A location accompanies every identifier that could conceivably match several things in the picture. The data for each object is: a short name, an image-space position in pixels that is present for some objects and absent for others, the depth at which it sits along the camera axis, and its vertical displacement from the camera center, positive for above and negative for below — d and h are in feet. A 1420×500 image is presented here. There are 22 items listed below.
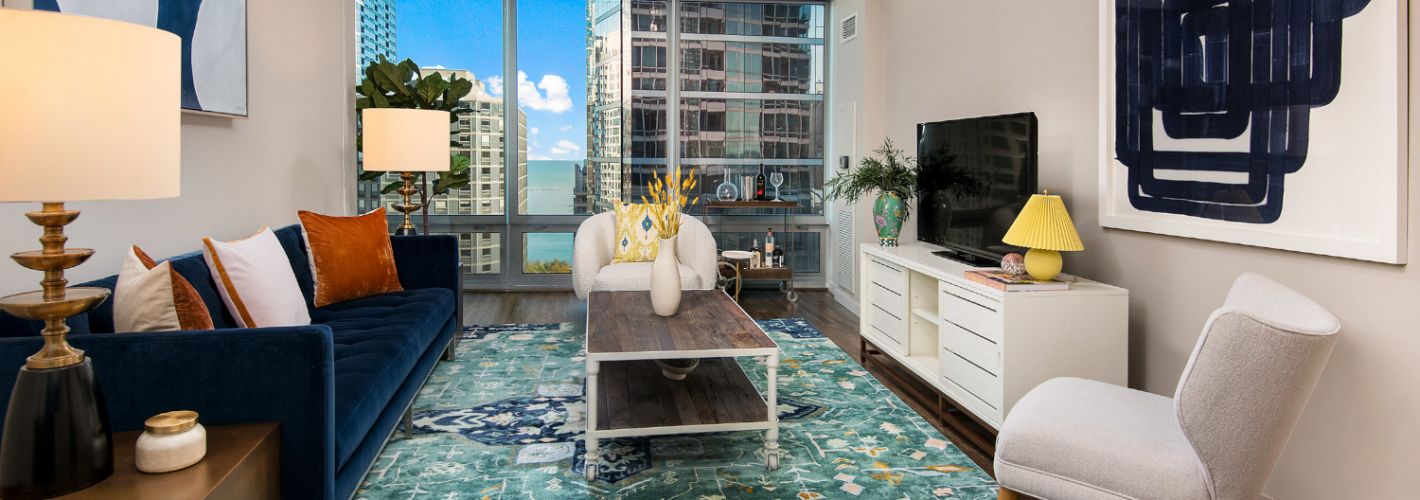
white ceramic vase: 11.35 -0.67
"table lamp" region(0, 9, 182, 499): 4.42 +0.41
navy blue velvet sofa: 6.01 -1.11
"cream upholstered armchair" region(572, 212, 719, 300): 16.47 -0.54
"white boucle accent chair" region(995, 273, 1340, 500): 5.68 -1.51
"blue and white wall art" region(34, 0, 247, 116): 9.18 +2.32
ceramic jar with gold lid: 5.32 -1.35
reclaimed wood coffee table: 9.12 -1.85
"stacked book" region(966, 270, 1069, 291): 9.61 -0.57
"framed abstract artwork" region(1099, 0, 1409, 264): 6.88 +1.08
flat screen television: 11.22 +0.77
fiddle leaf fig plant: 17.22 +2.99
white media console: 9.61 -1.24
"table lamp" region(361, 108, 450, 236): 14.43 +1.62
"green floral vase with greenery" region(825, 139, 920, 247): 14.48 +0.80
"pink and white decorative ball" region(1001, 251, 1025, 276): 10.36 -0.38
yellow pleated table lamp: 9.68 -0.01
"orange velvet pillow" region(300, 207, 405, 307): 12.03 -0.36
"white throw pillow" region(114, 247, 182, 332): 6.44 -0.54
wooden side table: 5.13 -1.55
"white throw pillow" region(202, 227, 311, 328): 8.71 -0.56
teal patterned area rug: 8.77 -2.56
